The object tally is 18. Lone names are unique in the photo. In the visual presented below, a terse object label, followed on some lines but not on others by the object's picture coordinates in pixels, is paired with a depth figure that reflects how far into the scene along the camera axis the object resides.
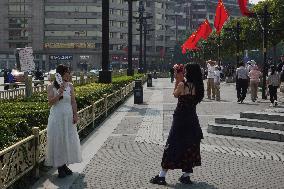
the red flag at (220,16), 38.28
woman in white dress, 8.38
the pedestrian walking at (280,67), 21.52
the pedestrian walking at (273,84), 20.48
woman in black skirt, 8.03
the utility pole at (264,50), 25.17
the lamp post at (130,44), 40.83
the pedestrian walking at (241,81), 22.92
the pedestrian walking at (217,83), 24.98
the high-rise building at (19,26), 106.56
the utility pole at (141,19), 53.00
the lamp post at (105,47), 24.78
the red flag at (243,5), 24.64
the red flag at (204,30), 45.50
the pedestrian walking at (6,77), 36.80
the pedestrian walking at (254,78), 23.20
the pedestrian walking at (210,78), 25.11
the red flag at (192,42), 47.98
